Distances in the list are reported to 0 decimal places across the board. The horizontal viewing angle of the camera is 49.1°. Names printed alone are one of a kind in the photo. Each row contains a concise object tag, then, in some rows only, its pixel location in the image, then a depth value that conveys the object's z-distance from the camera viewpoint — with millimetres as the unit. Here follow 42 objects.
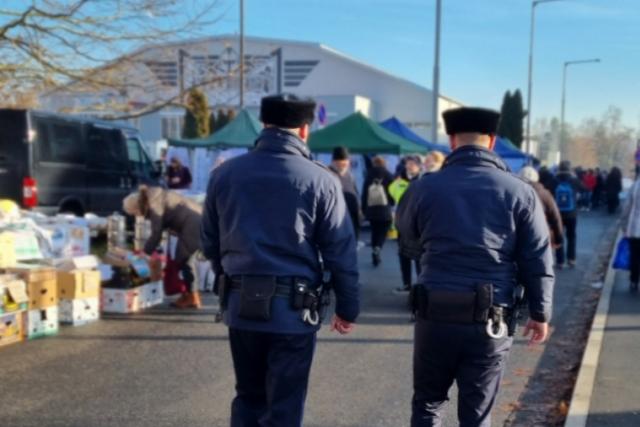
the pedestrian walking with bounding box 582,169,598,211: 33100
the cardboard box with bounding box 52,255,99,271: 7477
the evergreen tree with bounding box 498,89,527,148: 51531
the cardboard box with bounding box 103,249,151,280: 8094
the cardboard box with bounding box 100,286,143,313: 7984
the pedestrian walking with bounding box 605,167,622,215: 30203
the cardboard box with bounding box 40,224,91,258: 8888
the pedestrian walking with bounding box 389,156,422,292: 9055
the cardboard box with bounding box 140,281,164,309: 8281
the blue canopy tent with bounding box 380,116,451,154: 21234
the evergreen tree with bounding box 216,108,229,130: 40734
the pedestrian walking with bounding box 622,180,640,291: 9672
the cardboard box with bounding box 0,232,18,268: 7020
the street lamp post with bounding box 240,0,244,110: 16969
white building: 41906
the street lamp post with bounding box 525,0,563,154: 35438
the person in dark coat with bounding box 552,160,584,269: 12508
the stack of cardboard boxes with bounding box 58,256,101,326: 7336
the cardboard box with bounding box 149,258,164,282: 8398
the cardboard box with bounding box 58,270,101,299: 7316
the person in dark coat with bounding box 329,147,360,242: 9266
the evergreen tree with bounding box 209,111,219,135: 41656
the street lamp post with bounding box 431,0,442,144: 19625
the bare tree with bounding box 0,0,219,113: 10695
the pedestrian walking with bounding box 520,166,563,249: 8547
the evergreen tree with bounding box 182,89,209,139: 15698
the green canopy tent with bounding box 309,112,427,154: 16595
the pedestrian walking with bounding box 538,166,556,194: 13849
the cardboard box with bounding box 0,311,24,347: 6453
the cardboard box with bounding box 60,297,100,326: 7398
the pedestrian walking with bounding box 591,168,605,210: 34719
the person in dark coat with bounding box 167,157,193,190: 18750
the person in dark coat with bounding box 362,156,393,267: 11000
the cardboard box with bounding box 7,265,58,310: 6793
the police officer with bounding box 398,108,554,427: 3154
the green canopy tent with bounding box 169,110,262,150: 17625
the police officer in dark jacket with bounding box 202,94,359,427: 3148
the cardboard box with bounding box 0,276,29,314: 6438
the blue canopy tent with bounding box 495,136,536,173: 23516
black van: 11562
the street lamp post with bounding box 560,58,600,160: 46947
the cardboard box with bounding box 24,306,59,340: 6781
